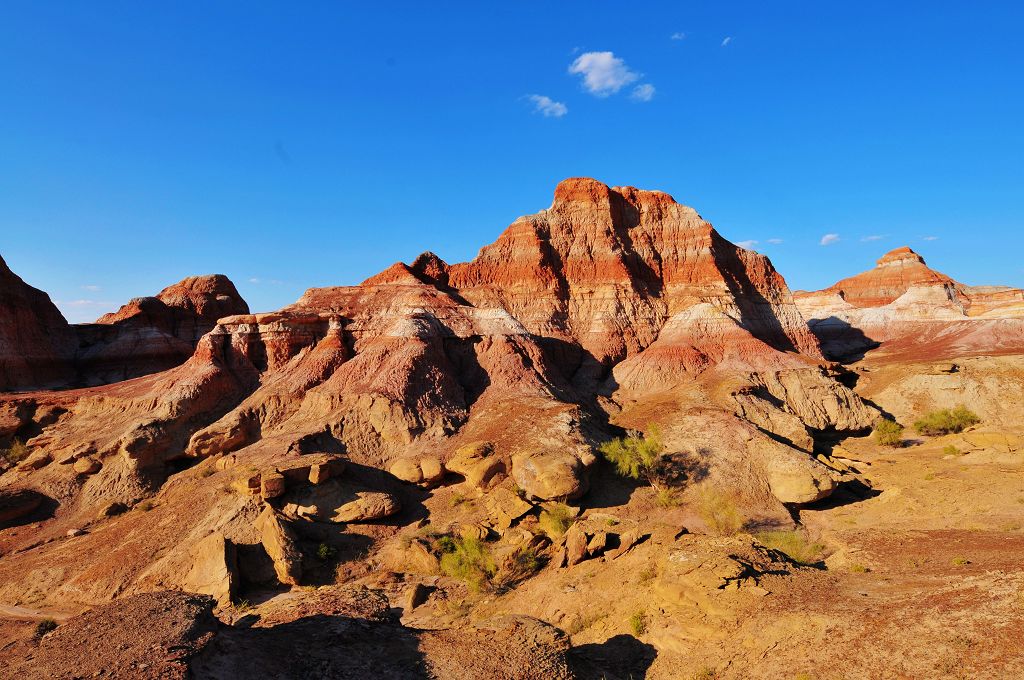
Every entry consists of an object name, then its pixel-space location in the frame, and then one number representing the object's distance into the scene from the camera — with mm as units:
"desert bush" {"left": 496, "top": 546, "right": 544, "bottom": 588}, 18578
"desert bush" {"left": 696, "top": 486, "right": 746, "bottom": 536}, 22406
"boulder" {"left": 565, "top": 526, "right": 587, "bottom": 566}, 18594
